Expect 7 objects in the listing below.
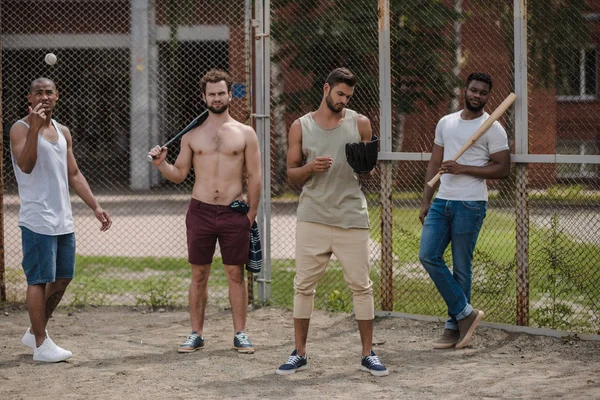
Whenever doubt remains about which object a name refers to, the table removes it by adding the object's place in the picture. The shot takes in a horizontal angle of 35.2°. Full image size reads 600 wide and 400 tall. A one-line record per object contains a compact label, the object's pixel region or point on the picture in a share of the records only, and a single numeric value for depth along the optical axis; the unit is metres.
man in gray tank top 6.24
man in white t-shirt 6.86
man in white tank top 6.59
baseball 7.72
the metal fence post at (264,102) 8.55
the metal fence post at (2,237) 8.68
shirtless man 7.00
